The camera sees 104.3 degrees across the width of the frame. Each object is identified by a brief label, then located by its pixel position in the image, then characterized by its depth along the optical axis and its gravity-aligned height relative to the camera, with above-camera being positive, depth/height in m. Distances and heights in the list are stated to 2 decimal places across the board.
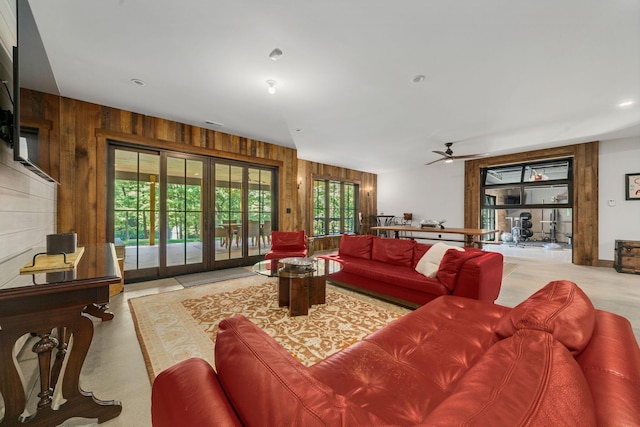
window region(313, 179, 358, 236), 7.84 +0.22
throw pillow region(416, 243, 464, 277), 2.81 -0.55
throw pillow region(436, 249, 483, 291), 2.59 -0.55
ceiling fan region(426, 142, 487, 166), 5.48 +1.35
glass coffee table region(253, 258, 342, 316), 2.65 -0.74
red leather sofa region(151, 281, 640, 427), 0.51 -0.43
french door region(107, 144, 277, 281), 3.97 +0.04
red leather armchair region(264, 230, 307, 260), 4.66 -0.55
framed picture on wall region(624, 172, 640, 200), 4.97 +0.55
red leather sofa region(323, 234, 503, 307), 2.55 -0.72
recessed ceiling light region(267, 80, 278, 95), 2.96 +1.56
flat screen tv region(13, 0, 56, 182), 1.55 +0.90
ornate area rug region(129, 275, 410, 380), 2.06 -1.11
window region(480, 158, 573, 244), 6.16 +0.41
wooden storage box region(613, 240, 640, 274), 4.61 -0.81
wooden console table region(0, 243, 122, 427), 1.19 -0.59
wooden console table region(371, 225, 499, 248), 4.95 -0.38
